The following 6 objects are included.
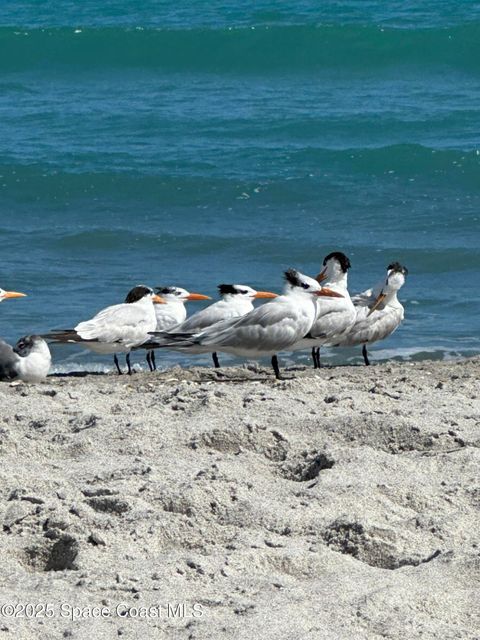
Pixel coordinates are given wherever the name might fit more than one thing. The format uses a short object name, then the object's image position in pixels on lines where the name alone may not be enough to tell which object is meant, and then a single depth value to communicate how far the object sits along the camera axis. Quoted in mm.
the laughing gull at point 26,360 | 16031
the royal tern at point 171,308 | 18906
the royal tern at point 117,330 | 17250
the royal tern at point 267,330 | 16047
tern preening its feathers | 18328
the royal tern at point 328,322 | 17453
